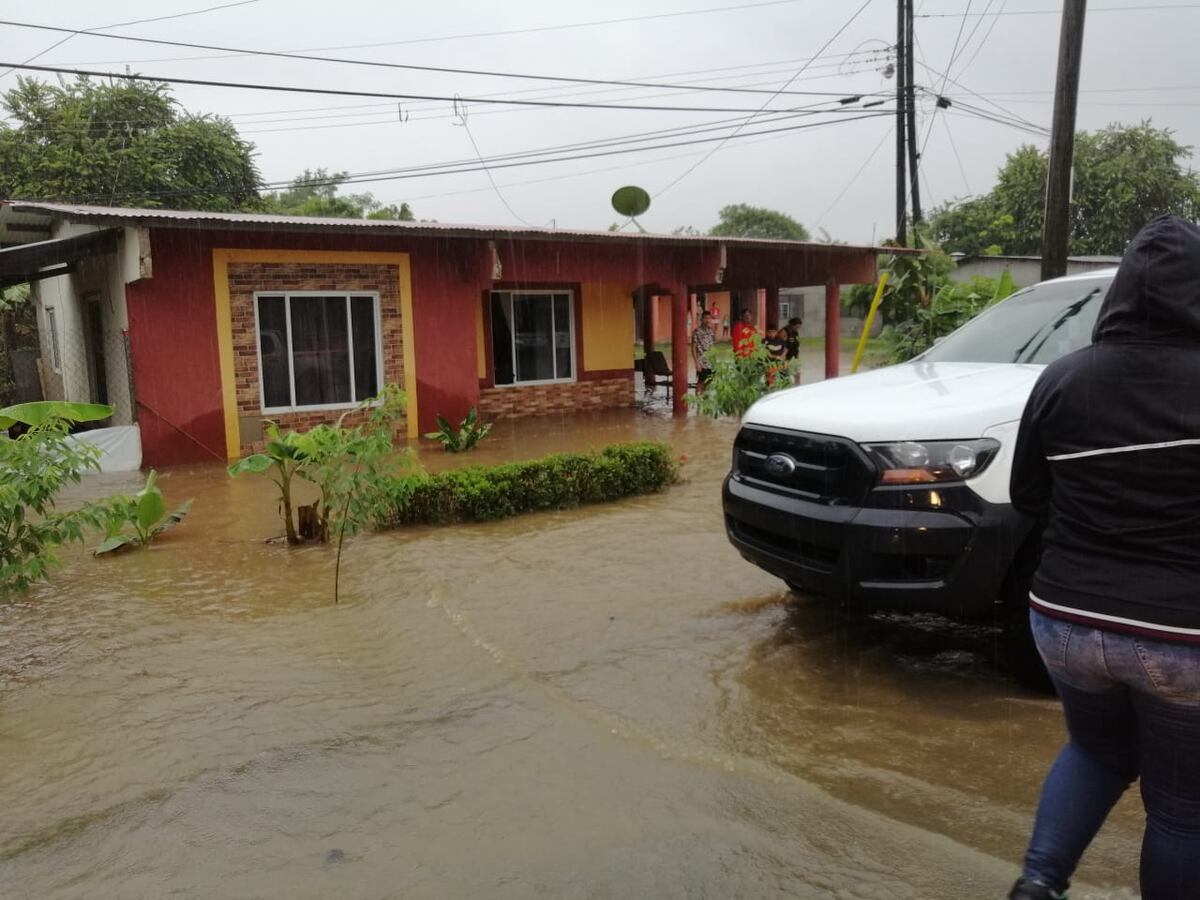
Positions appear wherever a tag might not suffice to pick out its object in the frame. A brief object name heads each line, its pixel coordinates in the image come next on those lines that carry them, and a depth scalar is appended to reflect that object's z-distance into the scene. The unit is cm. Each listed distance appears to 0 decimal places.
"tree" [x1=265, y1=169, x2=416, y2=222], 4143
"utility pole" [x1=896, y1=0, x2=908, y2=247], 2320
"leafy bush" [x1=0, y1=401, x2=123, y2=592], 475
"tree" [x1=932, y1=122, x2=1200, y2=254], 4106
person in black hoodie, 206
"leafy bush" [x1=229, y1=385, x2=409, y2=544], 629
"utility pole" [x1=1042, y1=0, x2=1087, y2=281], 1020
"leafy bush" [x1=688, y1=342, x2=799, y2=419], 1158
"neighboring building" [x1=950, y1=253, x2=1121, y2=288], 3023
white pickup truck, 381
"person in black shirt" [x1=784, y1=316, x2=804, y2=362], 1812
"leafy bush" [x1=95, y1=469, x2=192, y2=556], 750
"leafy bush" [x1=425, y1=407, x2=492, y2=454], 1263
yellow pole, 1209
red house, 1143
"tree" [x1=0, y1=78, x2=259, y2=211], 2630
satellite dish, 1875
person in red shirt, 1174
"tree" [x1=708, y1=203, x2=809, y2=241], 6606
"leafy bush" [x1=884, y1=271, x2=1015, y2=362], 1262
